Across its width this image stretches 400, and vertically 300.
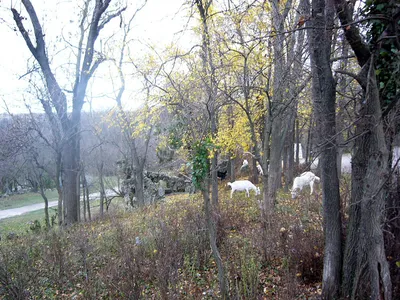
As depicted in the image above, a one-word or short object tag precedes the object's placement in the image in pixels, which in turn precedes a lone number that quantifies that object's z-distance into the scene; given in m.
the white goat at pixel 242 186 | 11.12
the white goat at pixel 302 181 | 9.05
